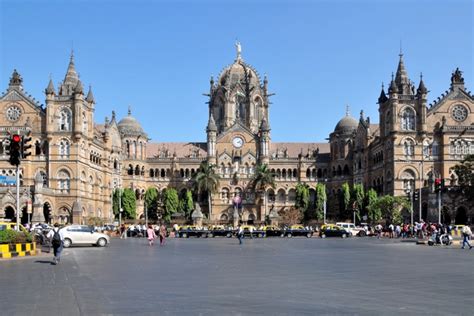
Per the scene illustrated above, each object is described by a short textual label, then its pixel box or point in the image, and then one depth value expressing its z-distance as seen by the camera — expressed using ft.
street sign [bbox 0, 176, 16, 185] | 125.29
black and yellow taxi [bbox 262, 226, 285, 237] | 231.71
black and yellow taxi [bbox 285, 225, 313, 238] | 235.20
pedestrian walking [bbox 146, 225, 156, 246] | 151.44
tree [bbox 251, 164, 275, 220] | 333.62
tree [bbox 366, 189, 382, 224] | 268.00
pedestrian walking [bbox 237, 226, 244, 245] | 160.55
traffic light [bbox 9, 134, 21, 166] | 107.04
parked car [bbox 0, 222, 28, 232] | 126.48
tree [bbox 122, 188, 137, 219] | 331.77
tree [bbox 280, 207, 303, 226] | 323.24
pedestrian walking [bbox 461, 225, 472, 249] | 137.92
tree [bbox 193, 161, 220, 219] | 331.36
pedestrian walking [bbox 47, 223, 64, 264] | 93.15
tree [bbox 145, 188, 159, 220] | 347.15
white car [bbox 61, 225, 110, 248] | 148.77
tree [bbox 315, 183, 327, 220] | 328.70
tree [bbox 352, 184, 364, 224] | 302.25
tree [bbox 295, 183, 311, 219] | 339.12
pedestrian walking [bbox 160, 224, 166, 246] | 158.81
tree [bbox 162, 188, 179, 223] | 341.00
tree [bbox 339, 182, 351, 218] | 318.65
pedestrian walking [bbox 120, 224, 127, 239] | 222.26
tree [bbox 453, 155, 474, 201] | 216.13
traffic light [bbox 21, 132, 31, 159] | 110.44
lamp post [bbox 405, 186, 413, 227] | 264.97
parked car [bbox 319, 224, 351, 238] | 227.20
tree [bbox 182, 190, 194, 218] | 342.93
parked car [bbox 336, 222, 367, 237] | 232.26
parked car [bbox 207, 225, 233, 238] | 236.02
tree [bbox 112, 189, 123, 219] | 325.83
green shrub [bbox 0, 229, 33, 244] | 110.83
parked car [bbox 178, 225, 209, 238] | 233.76
